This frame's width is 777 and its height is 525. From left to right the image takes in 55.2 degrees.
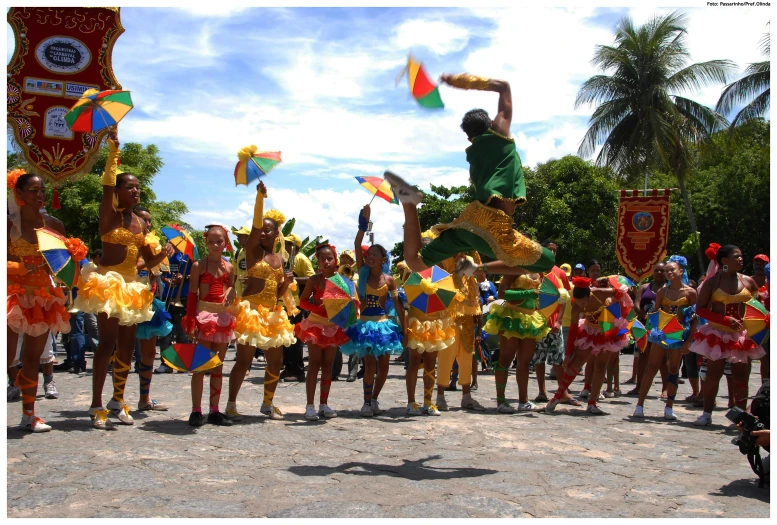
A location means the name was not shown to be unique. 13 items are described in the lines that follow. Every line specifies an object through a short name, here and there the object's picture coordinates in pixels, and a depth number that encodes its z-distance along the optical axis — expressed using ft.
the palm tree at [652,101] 97.86
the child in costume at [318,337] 26.08
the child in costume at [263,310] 24.40
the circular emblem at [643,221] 67.10
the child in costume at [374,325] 26.63
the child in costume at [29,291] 20.85
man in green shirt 19.99
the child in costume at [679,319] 28.35
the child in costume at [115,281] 21.97
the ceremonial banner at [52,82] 35.37
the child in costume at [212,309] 23.50
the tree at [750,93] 88.17
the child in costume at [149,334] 26.68
